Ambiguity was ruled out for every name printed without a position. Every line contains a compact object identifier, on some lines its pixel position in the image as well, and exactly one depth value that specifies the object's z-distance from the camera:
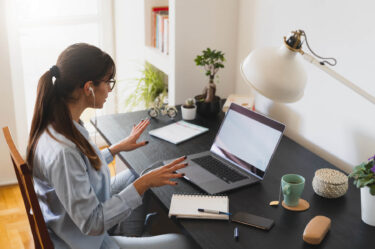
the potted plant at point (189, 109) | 2.43
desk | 1.47
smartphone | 1.54
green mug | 1.62
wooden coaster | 1.65
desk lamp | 1.49
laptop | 1.82
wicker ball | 1.70
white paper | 2.21
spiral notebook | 1.58
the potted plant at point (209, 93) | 2.36
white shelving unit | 2.52
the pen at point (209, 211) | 1.59
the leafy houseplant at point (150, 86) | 3.13
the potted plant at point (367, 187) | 1.48
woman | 1.47
